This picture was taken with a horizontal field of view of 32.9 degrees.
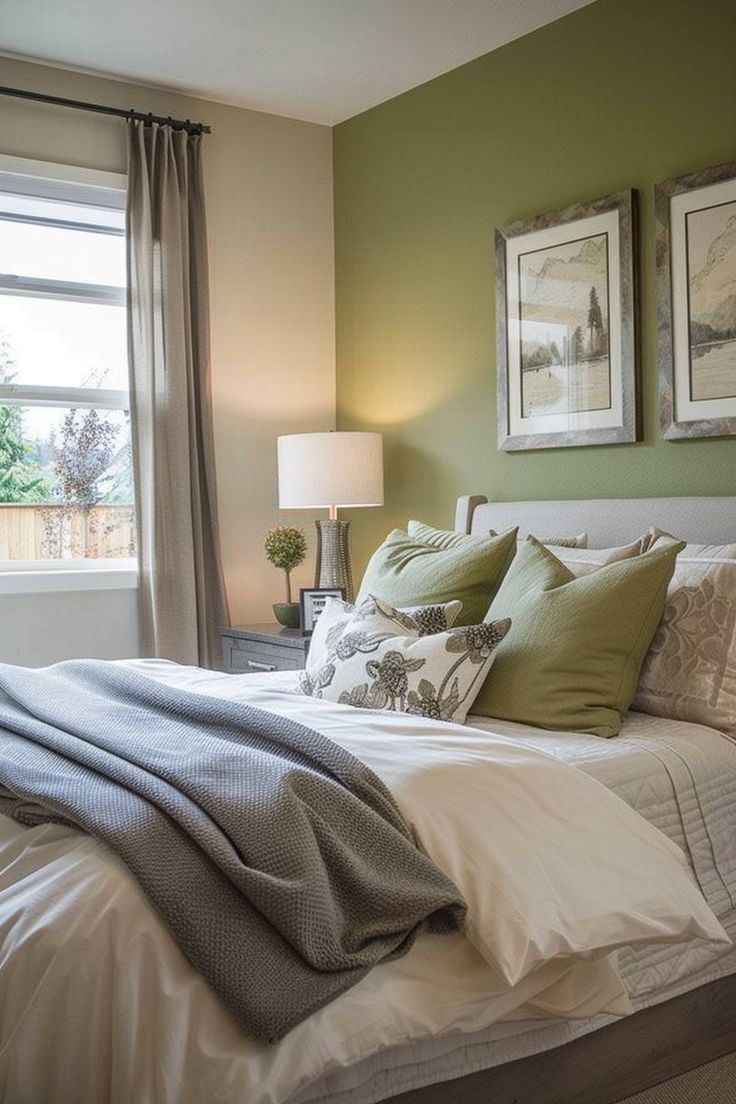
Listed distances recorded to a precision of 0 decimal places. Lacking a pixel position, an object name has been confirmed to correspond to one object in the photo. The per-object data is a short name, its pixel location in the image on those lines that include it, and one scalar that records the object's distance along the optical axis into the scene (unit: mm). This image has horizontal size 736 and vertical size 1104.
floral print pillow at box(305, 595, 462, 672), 3279
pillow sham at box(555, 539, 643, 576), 3346
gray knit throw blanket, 1877
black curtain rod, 4742
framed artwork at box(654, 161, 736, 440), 3762
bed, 1801
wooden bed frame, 2256
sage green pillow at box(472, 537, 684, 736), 2980
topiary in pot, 5070
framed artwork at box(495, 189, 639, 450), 4109
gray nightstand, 4586
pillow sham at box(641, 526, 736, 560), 3176
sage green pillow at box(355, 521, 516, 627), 3510
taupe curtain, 5004
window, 4914
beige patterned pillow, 2971
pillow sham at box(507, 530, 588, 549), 3727
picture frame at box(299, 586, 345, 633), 4711
